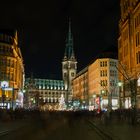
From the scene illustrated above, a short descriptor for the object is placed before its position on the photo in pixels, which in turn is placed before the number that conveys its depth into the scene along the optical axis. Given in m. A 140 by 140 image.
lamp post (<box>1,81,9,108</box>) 41.52
